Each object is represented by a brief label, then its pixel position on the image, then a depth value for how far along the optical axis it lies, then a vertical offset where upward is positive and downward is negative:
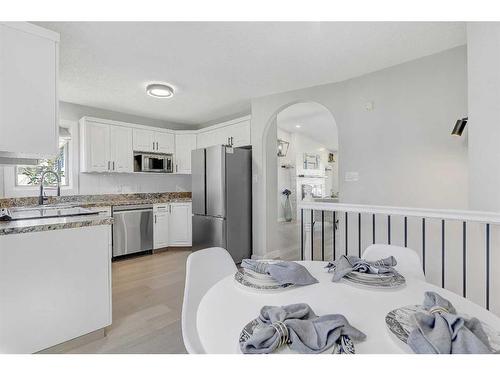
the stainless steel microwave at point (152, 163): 4.30 +0.41
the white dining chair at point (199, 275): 1.07 -0.48
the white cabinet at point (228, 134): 3.96 +0.88
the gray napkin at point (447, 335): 0.58 -0.36
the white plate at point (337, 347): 0.61 -0.39
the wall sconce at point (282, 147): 7.14 +1.11
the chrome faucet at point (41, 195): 3.04 -0.10
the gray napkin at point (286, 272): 1.00 -0.35
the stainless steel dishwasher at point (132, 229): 3.76 -0.65
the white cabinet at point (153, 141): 4.35 +0.80
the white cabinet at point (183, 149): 4.82 +0.71
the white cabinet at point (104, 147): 3.83 +0.61
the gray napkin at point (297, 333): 0.60 -0.36
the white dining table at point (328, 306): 0.66 -0.40
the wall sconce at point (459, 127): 2.15 +0.50
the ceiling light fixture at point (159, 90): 3.13 +1.19
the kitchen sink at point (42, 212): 2.01 -0.23
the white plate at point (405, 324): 0.63 -0.38
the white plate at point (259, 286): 0.97 -0.38
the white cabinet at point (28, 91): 1.65 +0.65
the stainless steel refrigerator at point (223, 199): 3.55 -0.19
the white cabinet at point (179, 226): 4.43 -0.68
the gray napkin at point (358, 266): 1.06 -0.34
